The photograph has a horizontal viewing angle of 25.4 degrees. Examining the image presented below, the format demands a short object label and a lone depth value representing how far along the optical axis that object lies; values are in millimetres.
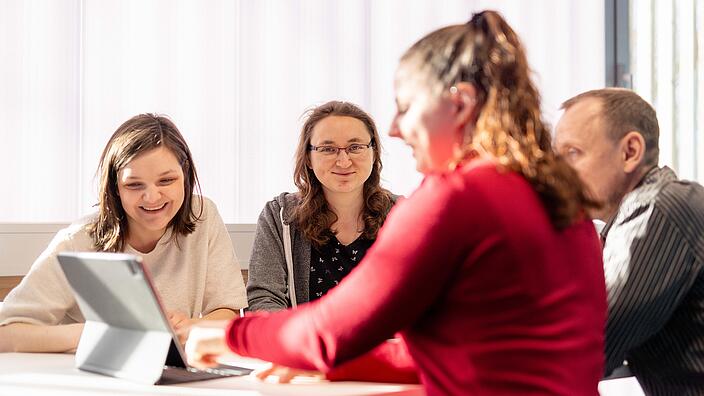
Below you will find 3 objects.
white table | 2161
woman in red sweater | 1874
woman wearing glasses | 3043
